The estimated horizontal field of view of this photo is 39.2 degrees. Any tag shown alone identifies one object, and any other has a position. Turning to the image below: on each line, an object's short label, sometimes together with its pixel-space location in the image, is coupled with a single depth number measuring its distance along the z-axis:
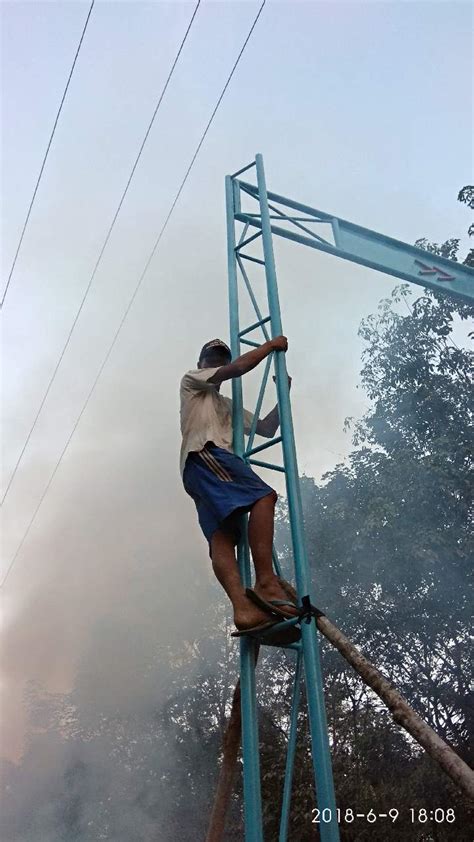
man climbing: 2.88
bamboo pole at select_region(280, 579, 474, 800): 2.03
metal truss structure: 2.64
